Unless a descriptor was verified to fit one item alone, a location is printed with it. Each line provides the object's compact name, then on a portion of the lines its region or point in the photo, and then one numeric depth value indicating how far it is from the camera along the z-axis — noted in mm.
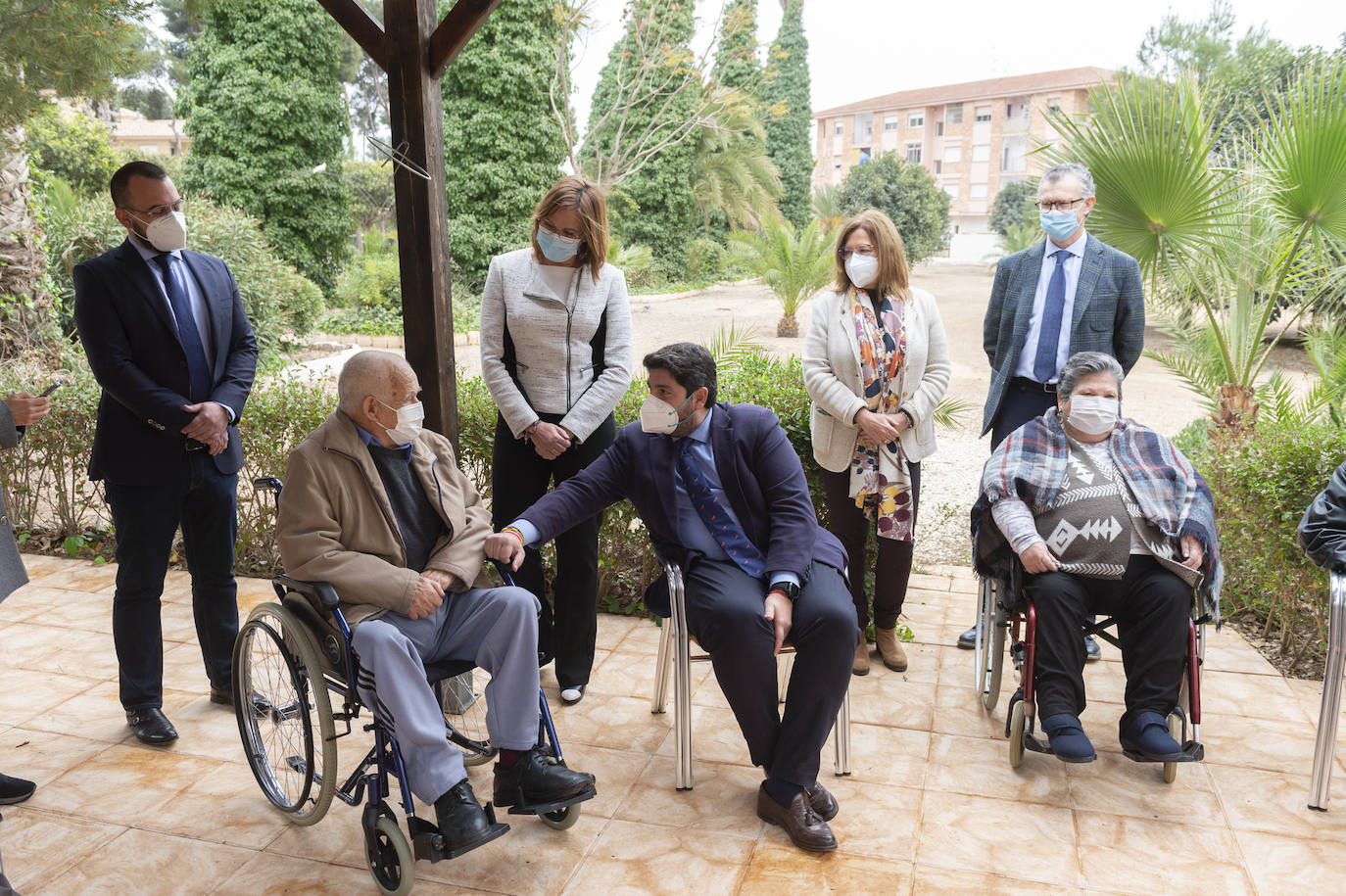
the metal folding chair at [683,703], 2703
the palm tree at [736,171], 20859
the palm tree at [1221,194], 4004
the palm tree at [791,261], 14117
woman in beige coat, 3424
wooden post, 3434
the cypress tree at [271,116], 14961
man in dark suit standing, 2965
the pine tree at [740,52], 14492
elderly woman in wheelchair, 2803
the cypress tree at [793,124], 26641
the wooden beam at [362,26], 3420
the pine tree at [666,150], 16875
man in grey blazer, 3396
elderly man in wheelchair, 2303
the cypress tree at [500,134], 15961
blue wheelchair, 2311
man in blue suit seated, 2621
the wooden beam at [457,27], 3309
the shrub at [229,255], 9078
